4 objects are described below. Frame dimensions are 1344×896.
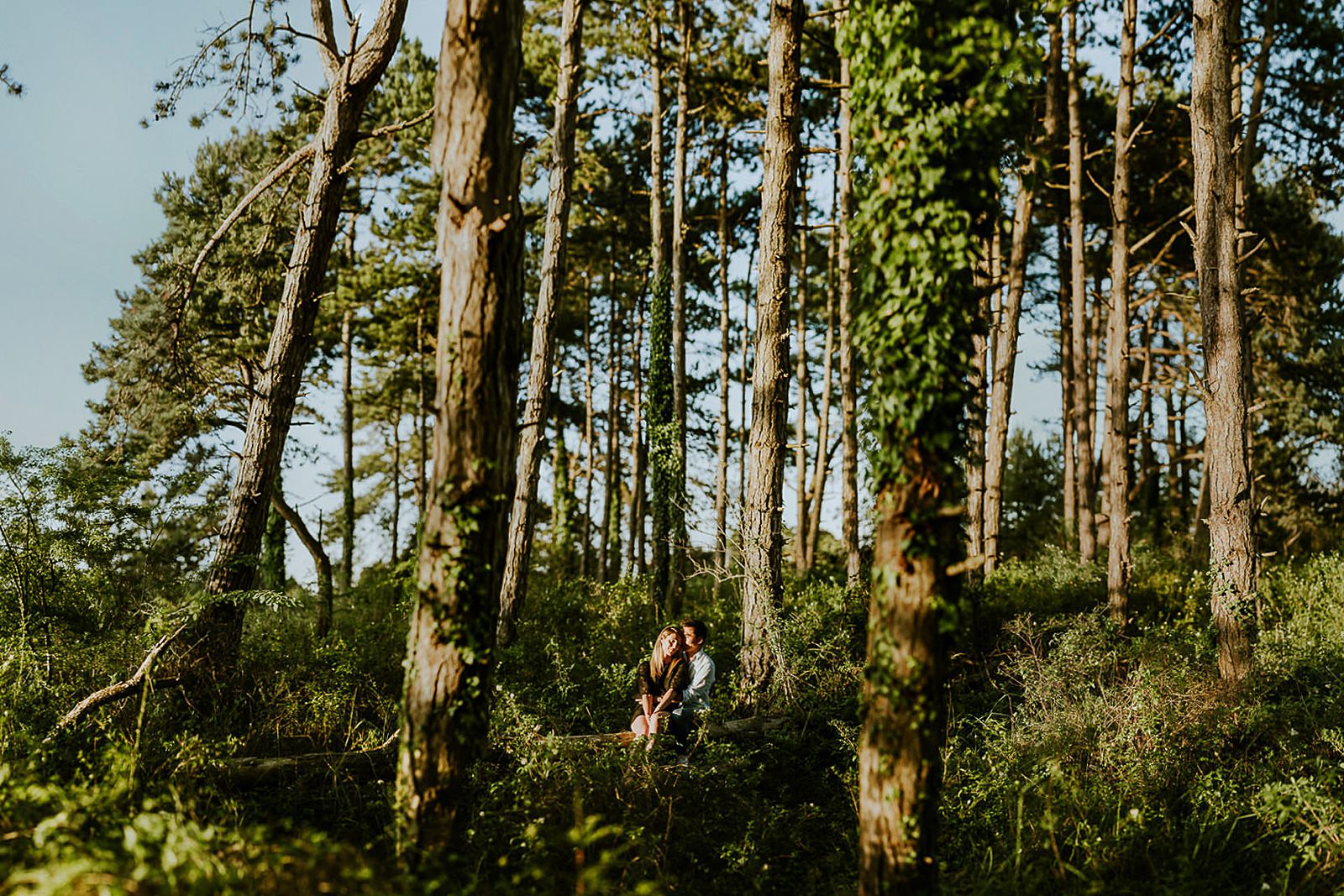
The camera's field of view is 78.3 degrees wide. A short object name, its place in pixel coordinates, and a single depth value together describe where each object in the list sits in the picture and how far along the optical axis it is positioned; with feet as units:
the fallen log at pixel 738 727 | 24.66
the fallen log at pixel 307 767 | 19.83
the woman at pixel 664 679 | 24.50
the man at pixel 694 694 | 24.64
